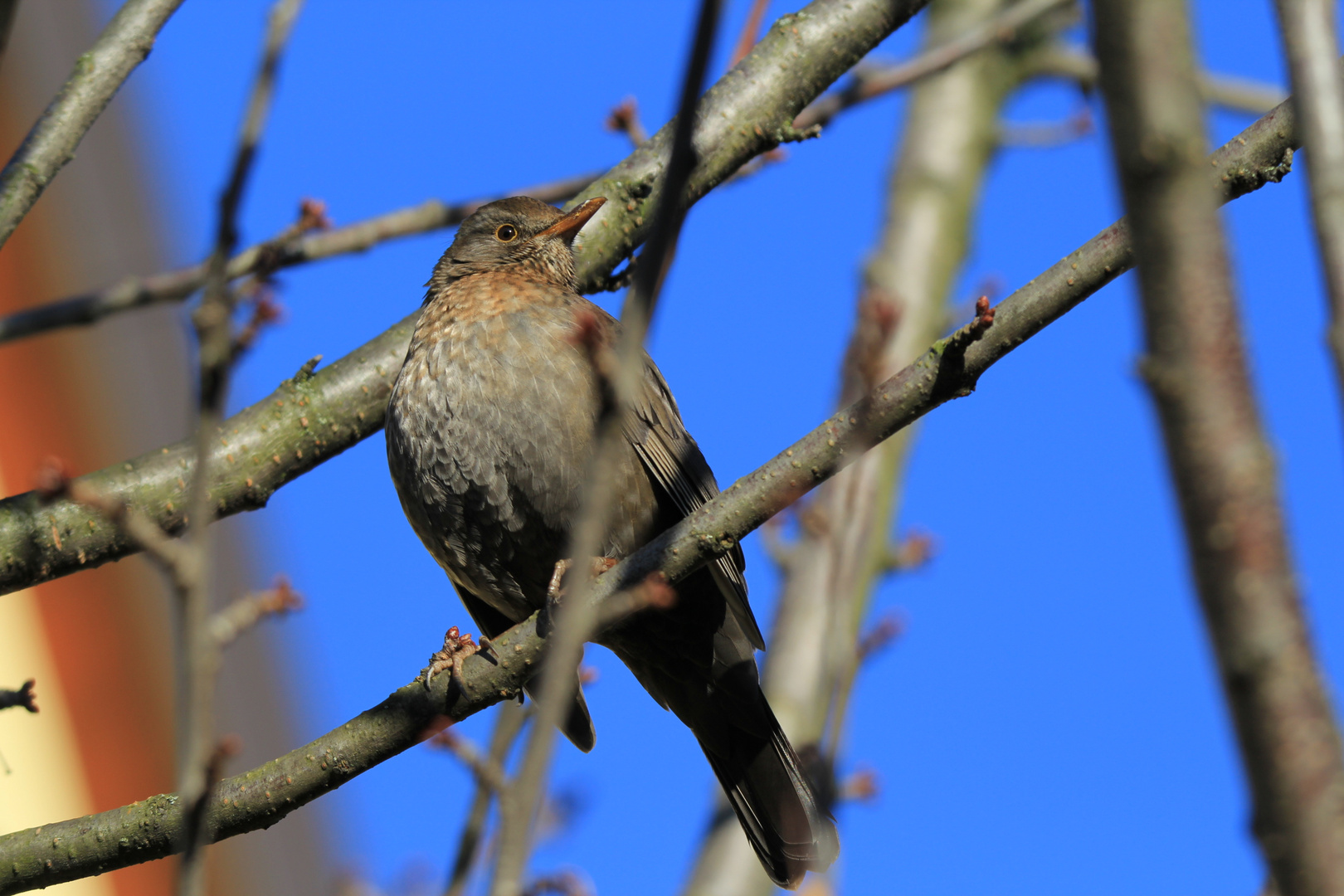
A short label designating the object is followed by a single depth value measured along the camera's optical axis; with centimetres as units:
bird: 852
